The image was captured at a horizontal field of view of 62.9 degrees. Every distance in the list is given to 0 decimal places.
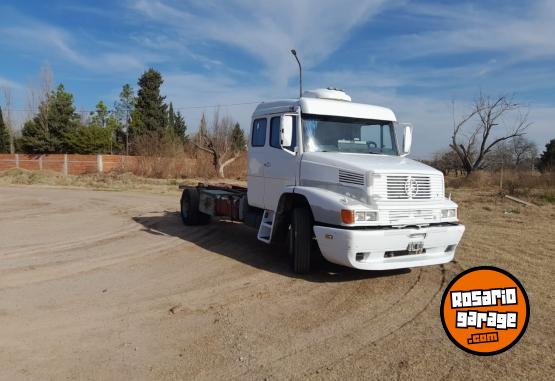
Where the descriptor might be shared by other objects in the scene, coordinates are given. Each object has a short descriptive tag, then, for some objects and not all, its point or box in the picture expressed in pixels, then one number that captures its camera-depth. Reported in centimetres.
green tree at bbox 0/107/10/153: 5347
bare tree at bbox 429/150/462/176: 4875
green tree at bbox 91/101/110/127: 7169
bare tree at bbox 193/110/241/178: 3822
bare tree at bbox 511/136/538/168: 6300
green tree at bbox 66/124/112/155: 4932
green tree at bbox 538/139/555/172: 4806
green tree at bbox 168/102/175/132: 6993
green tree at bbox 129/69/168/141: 5622
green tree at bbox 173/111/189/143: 7050
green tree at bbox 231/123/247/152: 4123
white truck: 605
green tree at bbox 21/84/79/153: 4766
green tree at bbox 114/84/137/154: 6919
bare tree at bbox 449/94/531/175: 3681
